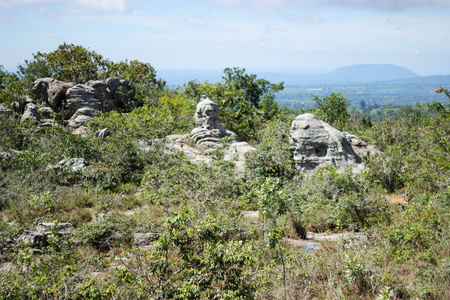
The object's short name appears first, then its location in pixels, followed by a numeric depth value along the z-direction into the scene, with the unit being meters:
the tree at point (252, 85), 38.09
